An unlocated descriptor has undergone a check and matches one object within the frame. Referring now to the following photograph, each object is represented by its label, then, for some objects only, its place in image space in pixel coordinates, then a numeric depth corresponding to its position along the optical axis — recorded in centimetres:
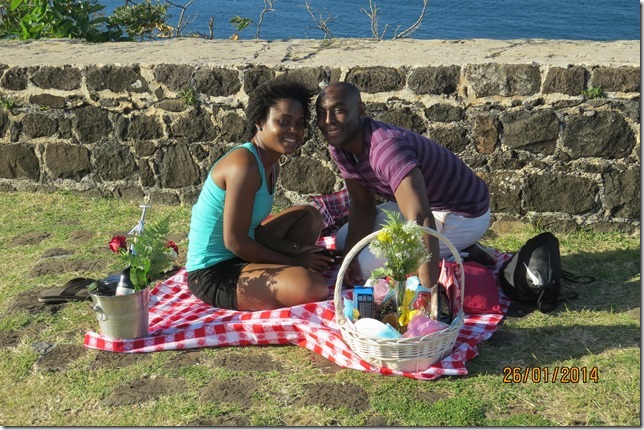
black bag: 432
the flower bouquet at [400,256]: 362
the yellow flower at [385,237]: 362
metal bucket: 396
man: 409
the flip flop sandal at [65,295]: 460
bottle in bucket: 399
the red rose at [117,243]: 427
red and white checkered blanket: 385
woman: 422
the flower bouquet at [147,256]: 401
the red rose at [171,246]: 434
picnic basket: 354
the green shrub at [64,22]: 730
